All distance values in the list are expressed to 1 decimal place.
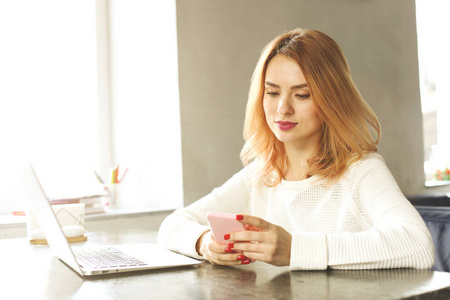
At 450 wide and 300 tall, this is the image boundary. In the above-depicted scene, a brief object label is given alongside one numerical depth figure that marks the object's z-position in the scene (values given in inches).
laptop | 39.6
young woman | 39.8
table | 31.7
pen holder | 101.7
